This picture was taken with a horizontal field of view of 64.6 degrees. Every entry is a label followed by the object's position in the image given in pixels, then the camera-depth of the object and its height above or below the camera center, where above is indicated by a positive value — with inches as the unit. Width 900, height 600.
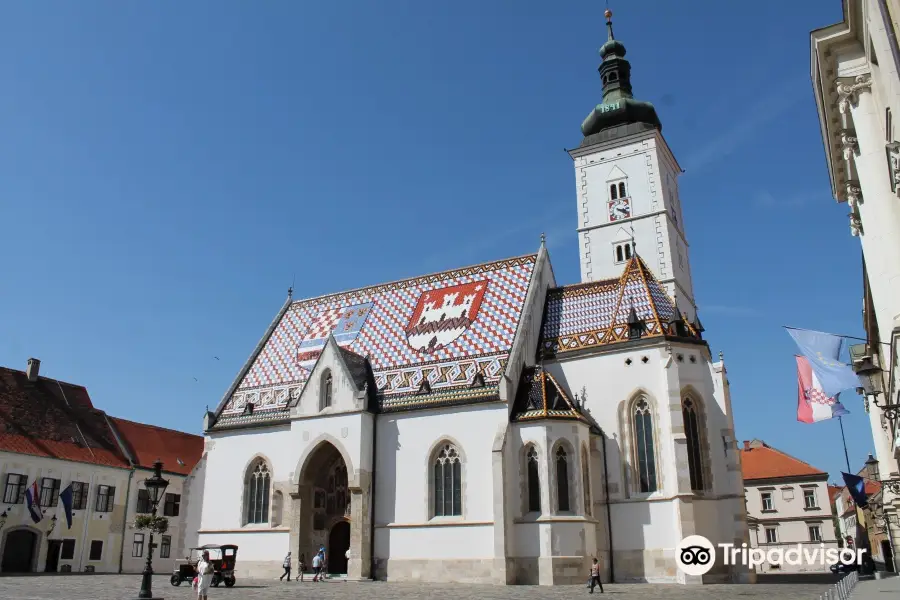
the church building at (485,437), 984.3 +127.4
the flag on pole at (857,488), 832.9 +35.3
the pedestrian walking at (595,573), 810.8 -55.7
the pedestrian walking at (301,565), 1084.5 -58.3
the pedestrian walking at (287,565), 1093.6 -57.3
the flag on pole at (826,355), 597.6 +132.6
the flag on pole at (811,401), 669.3 +110.1
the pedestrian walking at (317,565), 1080.2 -56.8
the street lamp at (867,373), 581.0 +115.6
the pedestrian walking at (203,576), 654.3 -43.4
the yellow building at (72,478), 1391.5 +101.9
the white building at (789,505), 1916.8 +39.3
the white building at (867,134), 454.6 +287.5
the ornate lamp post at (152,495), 676.1 +32.4
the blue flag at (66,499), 1414.9 +56.5
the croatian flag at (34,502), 1359.5 +49.7
